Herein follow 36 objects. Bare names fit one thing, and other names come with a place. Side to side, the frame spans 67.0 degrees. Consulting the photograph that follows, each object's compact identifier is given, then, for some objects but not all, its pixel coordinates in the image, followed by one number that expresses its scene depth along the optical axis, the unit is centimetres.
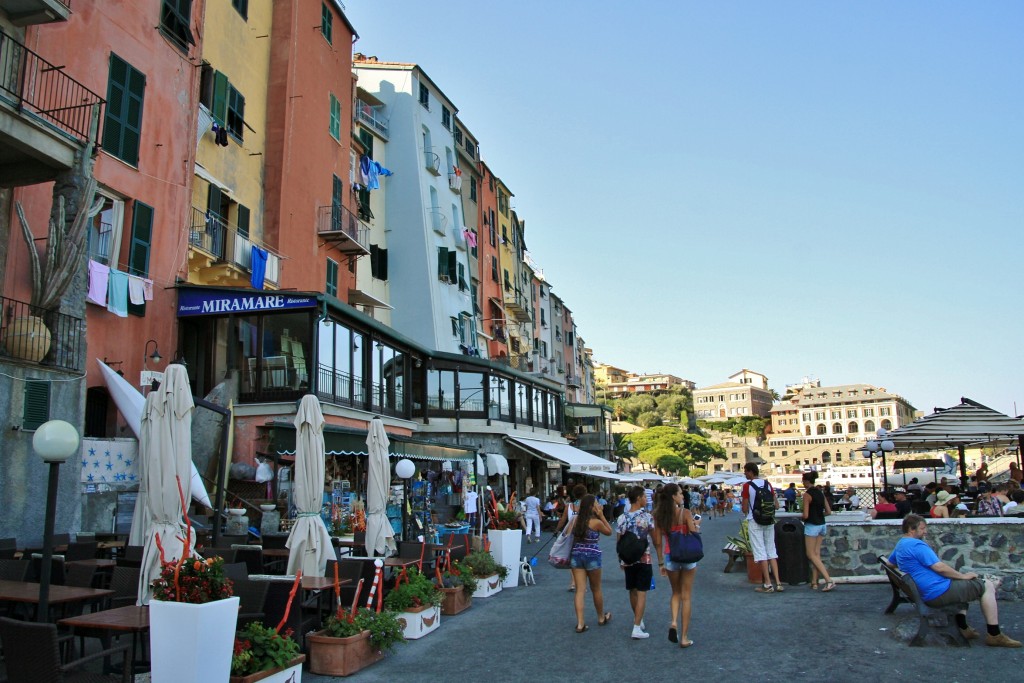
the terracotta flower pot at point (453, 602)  1012
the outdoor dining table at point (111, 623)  534
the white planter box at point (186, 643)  505
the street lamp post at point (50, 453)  595
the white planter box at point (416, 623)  861
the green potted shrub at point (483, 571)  1162
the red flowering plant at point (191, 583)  526
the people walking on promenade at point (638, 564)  823
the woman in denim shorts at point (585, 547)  866
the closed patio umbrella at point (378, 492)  1171
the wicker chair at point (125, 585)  738
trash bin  1181
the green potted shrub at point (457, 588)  1014
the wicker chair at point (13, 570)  760
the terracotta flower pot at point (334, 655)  705
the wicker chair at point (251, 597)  665
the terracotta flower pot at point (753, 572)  1220
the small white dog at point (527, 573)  1344
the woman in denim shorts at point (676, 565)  781
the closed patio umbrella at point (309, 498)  924
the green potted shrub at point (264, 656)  572
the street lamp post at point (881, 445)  1840
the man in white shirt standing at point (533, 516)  2244
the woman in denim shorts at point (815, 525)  1098
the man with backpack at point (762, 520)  1086
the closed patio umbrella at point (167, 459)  801
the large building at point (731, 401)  17188
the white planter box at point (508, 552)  1304
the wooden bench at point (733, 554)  1414
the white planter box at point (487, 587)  1162
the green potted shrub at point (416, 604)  864
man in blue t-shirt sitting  727
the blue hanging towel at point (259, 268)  1961
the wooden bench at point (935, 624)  738
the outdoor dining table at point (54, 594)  632
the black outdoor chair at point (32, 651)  448
